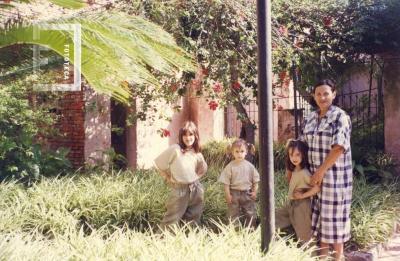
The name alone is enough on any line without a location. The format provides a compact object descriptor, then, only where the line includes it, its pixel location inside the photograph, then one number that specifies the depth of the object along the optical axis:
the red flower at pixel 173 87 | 7.12
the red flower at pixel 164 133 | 7.72
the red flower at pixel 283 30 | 7.39
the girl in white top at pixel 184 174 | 4.71
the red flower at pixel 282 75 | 7.71
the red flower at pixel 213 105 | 7.38
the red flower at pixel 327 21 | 7.91
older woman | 4.07
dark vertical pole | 3.08
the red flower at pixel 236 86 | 7.23
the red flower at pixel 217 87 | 7.24
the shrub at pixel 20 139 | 6.30
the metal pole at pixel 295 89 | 7.87
